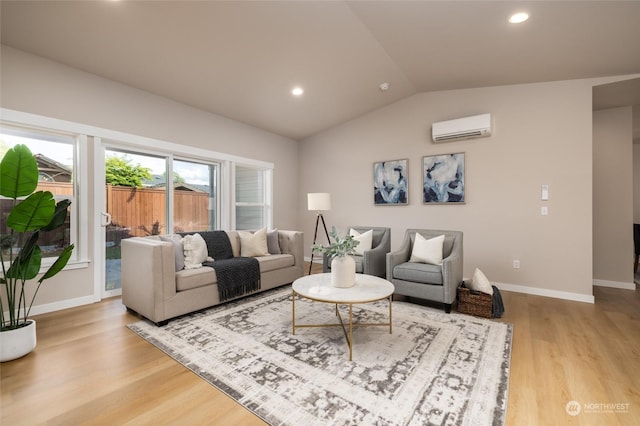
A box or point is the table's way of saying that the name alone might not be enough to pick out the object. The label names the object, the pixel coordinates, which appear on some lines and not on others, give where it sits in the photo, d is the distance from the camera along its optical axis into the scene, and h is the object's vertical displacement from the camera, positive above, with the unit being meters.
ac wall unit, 3.88 +1.16
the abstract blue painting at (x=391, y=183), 4.66 +0.48
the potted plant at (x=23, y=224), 2.06 -0.06
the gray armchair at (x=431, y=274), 2.94 -0.68
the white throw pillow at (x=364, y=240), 3.97 -0.41
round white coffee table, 2.18 -0.66
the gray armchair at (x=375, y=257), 3.69 -0.61
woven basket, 2.86 -0.94
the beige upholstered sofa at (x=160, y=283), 2.62 -0.68
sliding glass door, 3.53 +0.21
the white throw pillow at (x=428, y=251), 3.30 -0.47
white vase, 2.48 -0.52
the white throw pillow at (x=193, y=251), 3.14 -0.43
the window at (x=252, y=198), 5.06 +0.27
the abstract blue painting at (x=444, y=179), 4.17 +0.48
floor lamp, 4.57 +0.18
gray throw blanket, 3.13 -0.63
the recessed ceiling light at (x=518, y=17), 2.44 +1.68
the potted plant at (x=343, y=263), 2.47 -0.45
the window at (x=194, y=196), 4.20 +0.26
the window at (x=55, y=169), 2.94 +0.50
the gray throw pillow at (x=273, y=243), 4.11 -0.44
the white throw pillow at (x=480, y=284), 2.92 -0.76
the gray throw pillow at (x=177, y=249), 2.97 -0.38
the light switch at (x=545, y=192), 3.62 +0.22
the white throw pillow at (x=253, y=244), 3.83 -0.42
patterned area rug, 1.54 -1.07
